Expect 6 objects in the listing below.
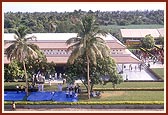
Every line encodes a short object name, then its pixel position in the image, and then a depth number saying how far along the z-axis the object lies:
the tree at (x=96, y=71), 24.89
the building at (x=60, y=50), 32.28
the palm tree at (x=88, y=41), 22.77
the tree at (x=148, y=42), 50.44
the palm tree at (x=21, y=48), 23.69
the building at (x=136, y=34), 60.27
